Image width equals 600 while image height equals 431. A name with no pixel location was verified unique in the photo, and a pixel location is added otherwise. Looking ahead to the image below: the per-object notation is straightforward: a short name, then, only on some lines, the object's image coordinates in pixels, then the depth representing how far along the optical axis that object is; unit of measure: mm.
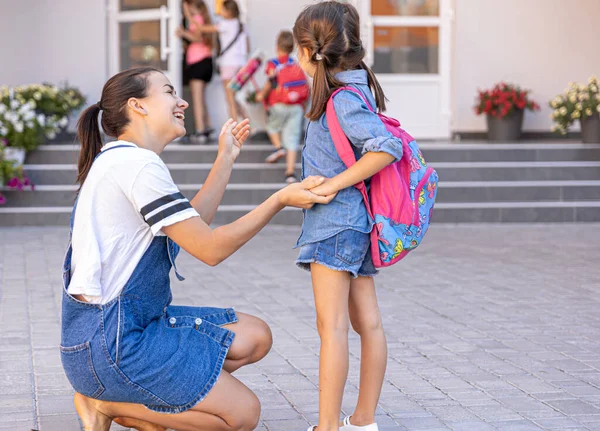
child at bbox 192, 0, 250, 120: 11523
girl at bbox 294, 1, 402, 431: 3301
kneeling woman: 3139
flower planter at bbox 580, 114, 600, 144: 11103
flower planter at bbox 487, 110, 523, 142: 11977
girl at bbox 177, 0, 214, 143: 11812
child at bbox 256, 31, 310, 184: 10477
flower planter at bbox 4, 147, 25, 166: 10164
